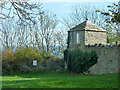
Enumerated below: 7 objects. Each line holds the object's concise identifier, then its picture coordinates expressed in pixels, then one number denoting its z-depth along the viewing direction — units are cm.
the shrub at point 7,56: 2431
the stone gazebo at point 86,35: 2277
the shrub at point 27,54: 2496
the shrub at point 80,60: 2142
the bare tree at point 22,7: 1119
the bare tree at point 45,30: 3588
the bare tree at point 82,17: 4025
